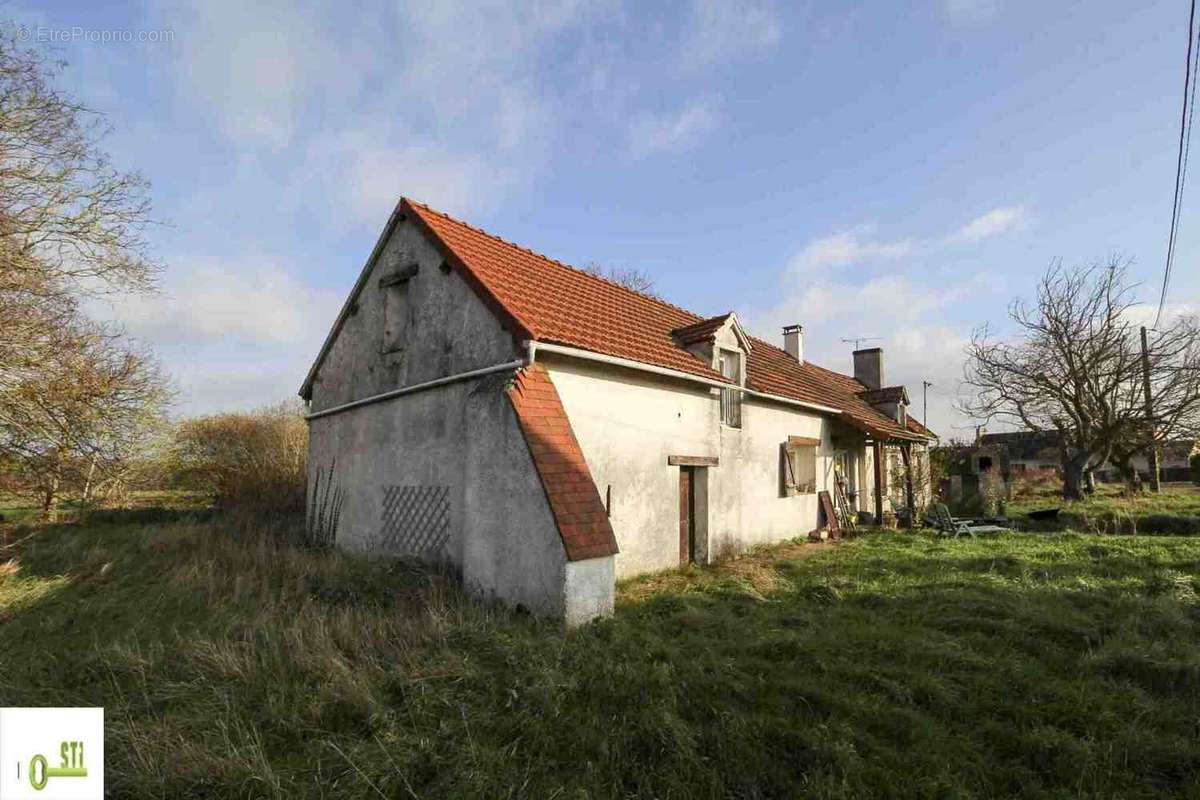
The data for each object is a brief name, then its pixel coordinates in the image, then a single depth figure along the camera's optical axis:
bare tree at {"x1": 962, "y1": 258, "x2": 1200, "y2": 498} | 21.39
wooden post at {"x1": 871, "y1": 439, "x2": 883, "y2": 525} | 16.33
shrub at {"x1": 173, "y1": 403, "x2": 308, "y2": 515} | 18.78
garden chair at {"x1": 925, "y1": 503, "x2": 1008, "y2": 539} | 14.36
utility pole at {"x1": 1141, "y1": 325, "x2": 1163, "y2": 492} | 21.45
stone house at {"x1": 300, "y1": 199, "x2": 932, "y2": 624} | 7.10
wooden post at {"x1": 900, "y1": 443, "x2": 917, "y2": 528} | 16.44
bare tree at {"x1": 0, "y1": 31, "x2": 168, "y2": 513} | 9.64
